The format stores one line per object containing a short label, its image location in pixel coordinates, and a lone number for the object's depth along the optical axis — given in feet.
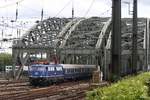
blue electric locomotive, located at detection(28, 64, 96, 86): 192.24
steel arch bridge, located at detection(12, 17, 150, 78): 290.15
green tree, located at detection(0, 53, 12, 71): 481.87
